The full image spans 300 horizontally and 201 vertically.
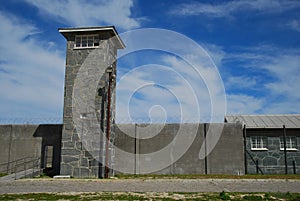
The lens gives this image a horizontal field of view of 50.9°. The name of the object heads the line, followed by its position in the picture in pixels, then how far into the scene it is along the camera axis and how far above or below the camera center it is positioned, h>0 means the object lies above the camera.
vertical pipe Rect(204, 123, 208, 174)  15.33 -0.37
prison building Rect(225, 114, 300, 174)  16.98 -0.06
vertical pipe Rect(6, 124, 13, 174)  15.60 -0.15
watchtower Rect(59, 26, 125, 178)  13.87 +1.90
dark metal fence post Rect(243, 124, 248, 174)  16.12 -0.05
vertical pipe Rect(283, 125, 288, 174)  16.79 +0.58
